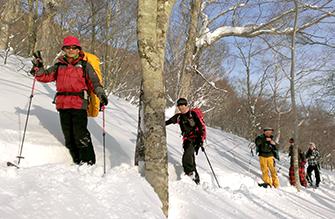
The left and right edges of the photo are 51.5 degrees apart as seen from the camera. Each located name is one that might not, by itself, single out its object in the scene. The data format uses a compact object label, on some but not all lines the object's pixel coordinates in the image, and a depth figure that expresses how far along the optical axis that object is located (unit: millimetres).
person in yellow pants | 9109
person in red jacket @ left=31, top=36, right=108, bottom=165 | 4570
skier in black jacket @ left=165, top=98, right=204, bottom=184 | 6191
